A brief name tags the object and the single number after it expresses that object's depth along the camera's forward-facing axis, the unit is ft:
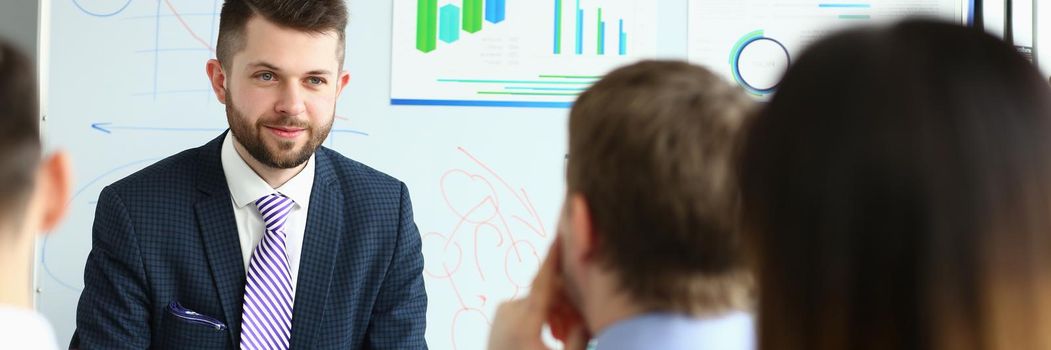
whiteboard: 7.83
